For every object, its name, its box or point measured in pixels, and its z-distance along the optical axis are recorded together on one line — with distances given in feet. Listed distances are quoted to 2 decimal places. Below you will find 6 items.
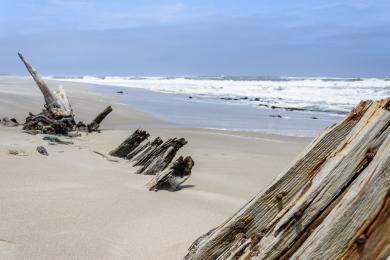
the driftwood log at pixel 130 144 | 30.25
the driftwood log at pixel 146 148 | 26.71
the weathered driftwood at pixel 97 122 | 41.57
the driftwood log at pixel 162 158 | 24.66
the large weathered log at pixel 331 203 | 6.26
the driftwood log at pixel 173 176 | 20.62
